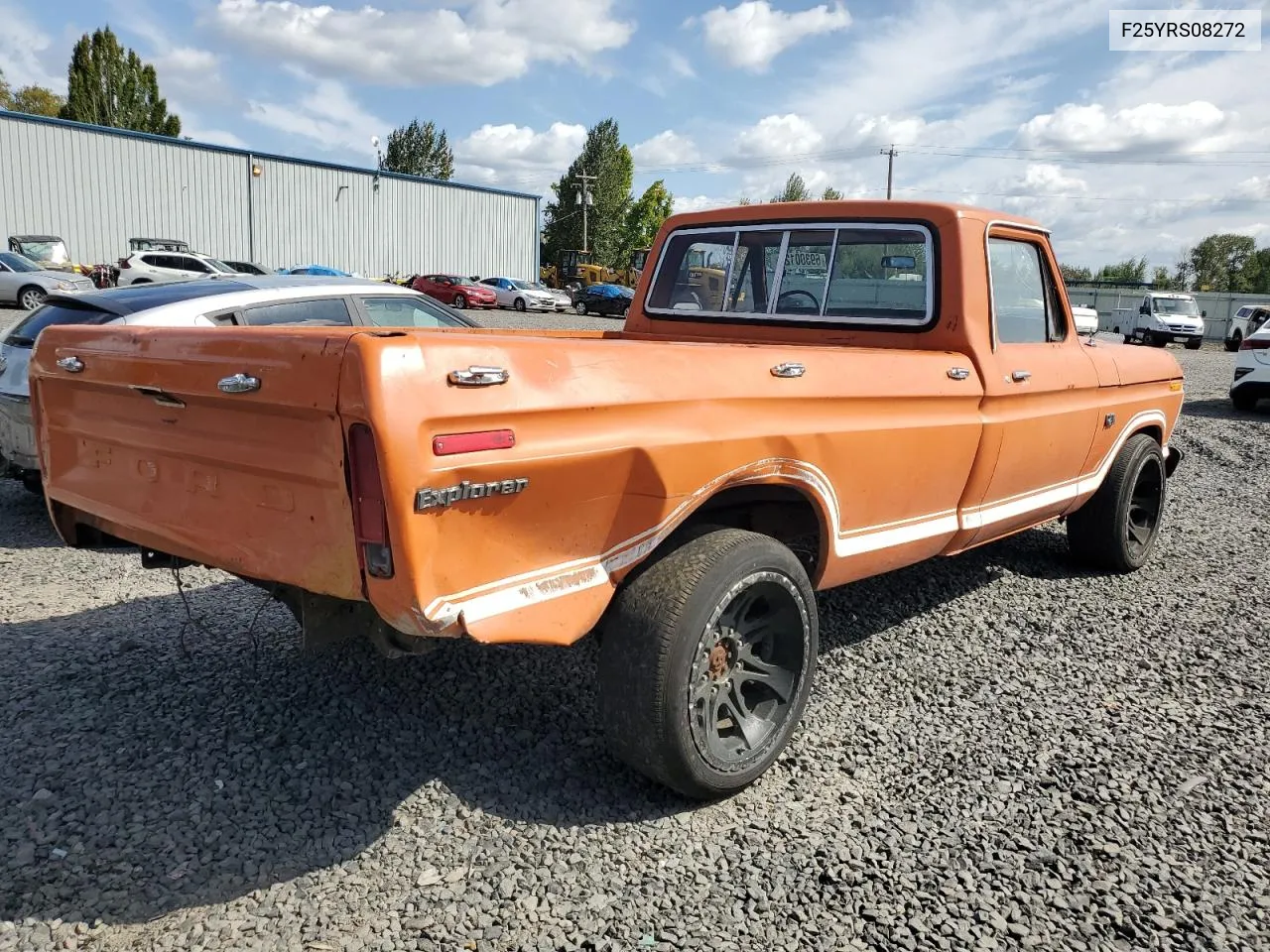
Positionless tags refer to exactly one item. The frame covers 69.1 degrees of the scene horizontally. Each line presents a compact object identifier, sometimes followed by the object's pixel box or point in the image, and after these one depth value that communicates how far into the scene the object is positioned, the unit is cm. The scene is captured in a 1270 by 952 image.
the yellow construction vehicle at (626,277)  5212
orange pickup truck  220
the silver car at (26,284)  2108
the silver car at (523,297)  3447
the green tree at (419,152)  7194
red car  3359
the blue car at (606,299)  3591
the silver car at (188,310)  562
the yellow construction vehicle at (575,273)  5119
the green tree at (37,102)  6062
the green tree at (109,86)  4994
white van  3209
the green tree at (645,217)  7069
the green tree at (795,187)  7769
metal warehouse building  3105
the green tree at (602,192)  6756
